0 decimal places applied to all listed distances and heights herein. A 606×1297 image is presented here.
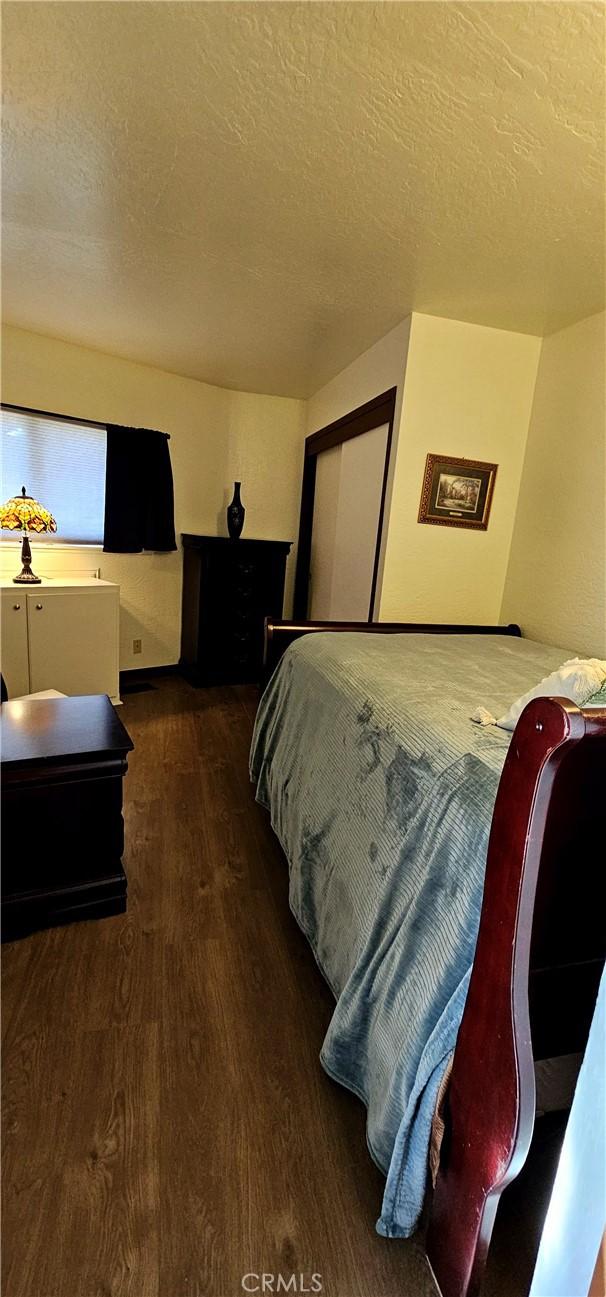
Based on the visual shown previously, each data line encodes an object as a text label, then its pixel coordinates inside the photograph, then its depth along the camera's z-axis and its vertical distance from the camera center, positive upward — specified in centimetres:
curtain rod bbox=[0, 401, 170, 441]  303 +66
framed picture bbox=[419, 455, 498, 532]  256 +32
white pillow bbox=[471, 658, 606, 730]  87 -20
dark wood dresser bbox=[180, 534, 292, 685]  359 -48
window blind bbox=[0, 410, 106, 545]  309 +33
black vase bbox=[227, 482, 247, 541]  380 +16
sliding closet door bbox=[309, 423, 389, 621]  294 +13
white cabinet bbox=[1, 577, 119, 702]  278 -65
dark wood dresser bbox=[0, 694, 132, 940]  136 -83
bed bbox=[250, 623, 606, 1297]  62 -60
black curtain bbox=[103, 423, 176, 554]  342 +24
